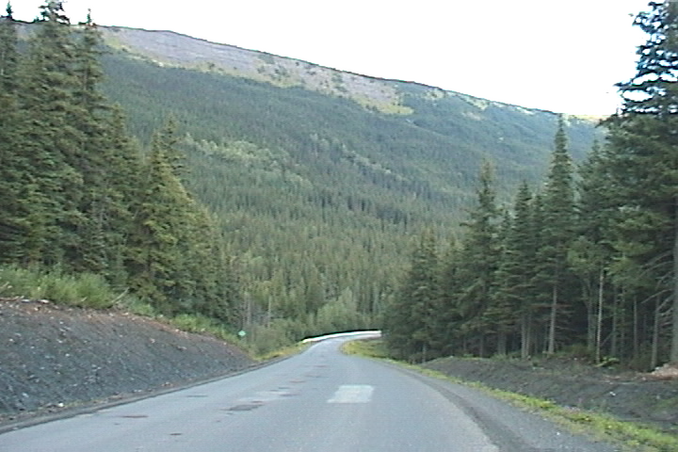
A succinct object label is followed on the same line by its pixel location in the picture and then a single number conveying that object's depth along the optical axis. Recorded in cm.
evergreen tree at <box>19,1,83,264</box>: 2967
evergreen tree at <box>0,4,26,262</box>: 2825
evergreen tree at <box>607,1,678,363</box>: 2455
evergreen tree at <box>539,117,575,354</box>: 4150
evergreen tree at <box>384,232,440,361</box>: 6544
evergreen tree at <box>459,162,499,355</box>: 5138
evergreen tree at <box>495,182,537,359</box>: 4472
